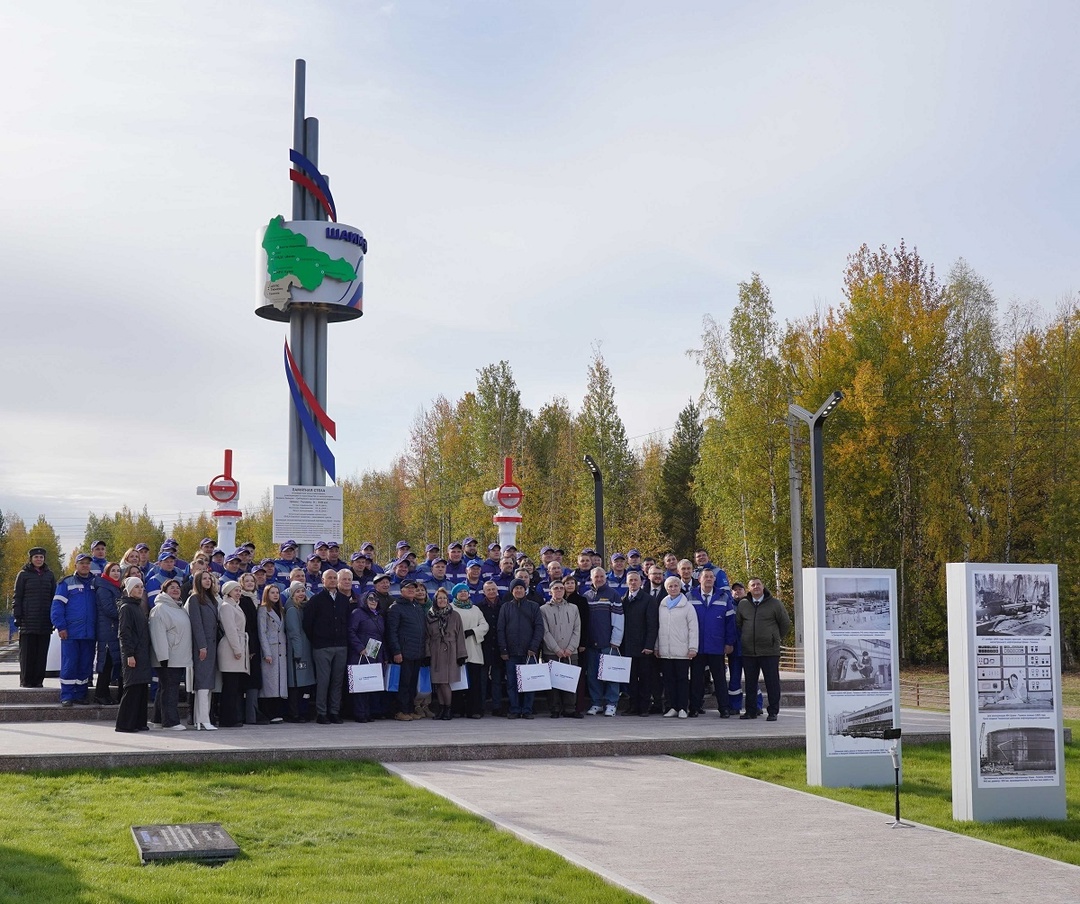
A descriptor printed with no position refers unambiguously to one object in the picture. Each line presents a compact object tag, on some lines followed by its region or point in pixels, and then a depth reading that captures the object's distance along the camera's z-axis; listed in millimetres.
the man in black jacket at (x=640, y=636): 16219
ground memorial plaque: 7656
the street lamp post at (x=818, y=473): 18516
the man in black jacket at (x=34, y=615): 16016
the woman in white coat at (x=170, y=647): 13789
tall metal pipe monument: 25703
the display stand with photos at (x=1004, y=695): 9773
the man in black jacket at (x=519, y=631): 15750
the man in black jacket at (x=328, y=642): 14828
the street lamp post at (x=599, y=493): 22422
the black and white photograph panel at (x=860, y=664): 11148
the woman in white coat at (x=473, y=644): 15719
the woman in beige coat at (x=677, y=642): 15969
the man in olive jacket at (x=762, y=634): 15406
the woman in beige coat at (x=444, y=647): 15375
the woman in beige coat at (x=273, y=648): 14609
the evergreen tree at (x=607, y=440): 57562
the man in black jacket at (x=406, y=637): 15242
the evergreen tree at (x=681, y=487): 61438
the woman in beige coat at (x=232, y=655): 14125
